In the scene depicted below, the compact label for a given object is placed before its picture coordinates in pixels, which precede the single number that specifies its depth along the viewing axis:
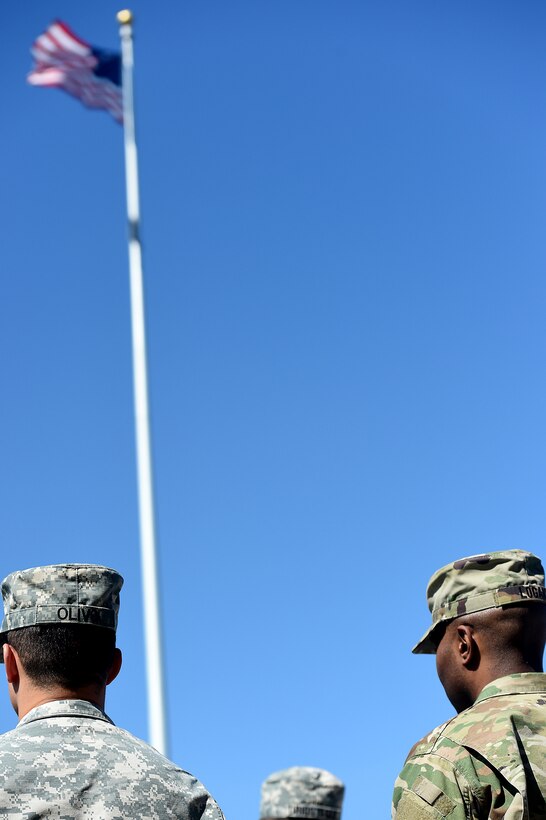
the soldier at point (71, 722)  3.29
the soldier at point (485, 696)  3.80
